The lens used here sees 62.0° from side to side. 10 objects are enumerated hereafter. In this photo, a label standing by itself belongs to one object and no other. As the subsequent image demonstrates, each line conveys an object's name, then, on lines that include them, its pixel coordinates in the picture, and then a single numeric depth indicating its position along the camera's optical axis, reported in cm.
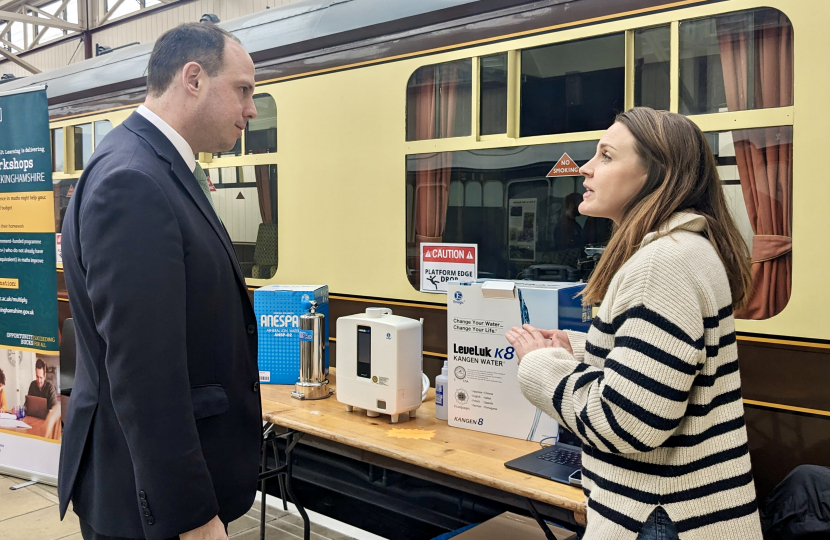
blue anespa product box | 315
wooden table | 196
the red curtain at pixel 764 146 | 227
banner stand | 380
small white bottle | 262
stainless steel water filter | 294
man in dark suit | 129
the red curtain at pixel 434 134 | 313
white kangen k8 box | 229
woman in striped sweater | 131
